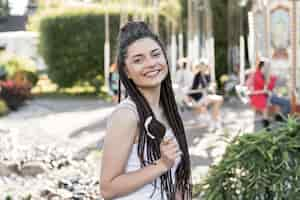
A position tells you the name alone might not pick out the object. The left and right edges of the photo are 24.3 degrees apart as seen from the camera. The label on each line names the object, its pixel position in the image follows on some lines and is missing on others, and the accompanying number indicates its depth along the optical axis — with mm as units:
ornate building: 14508
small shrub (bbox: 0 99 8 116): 18172
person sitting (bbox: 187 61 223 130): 13383
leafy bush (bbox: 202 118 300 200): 3416
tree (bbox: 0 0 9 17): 21800
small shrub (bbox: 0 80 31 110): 19761
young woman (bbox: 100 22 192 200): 2223
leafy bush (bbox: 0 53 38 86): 22719
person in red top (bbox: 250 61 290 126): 12492
